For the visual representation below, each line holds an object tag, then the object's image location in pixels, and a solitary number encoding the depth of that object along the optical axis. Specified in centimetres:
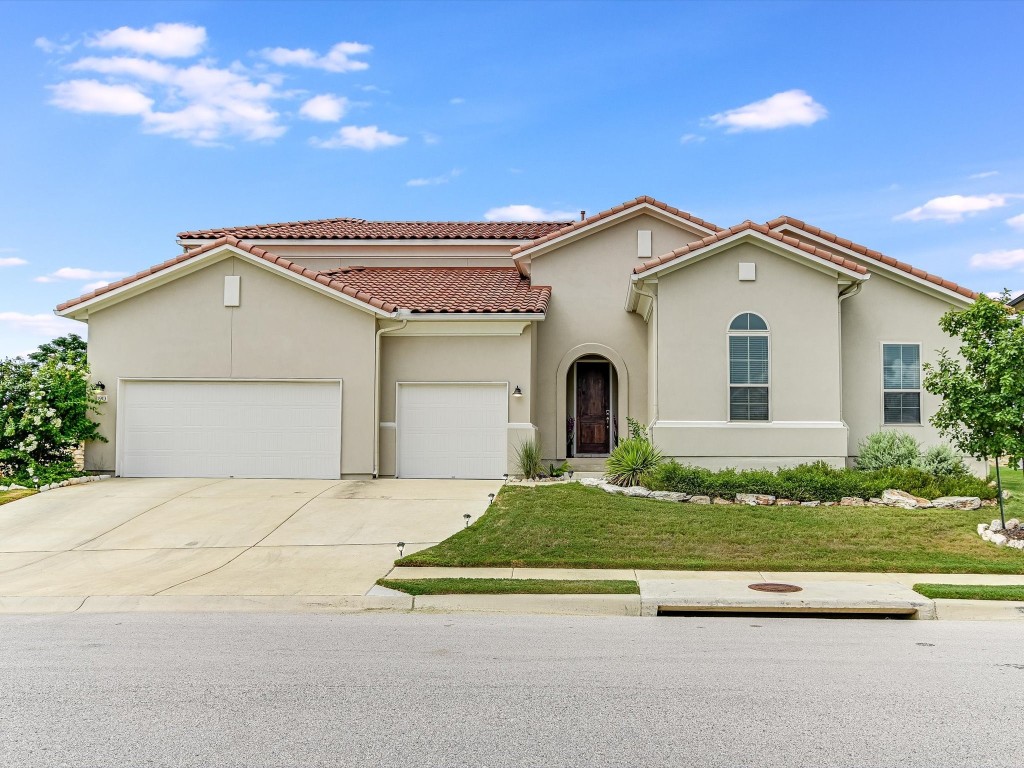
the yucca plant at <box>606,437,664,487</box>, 1569
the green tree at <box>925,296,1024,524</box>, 1198
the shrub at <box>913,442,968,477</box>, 1591
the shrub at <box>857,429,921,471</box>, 1631
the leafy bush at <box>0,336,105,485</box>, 1677
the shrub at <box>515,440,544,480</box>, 1761
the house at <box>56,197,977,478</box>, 1653
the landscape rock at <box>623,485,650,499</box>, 1505
